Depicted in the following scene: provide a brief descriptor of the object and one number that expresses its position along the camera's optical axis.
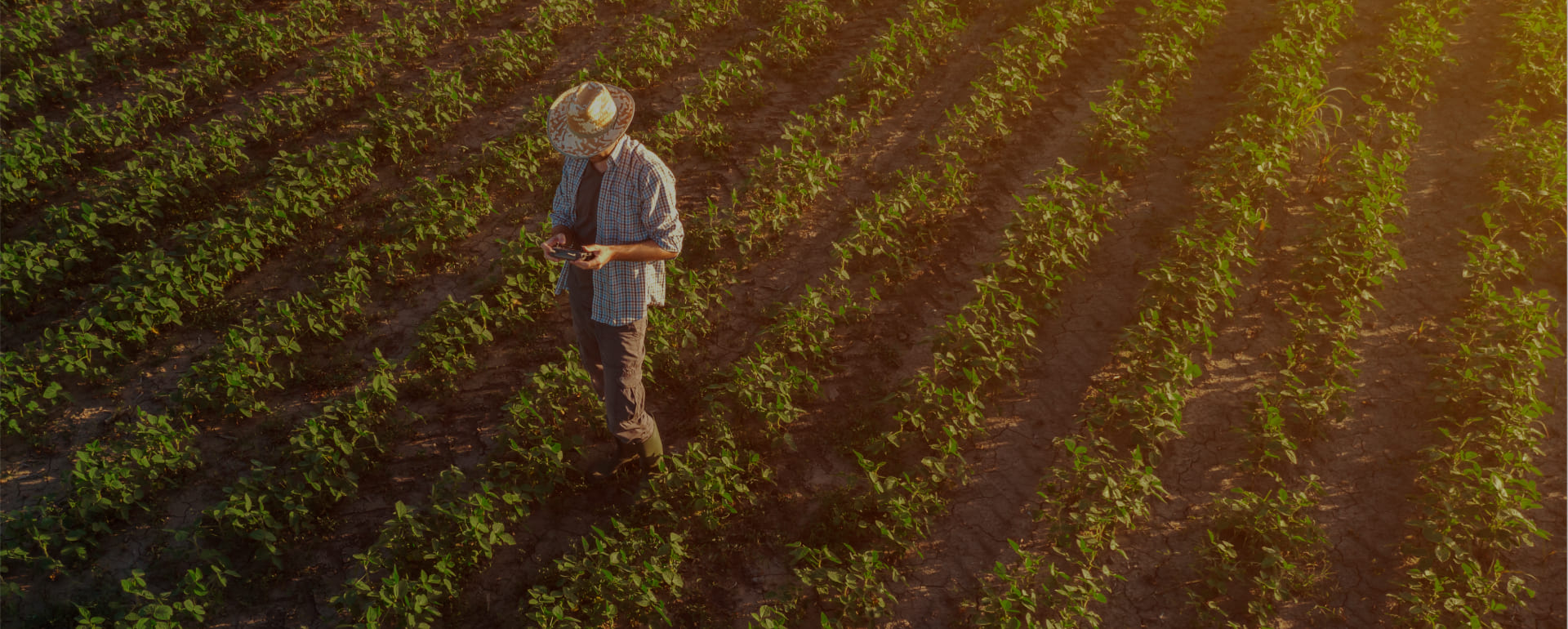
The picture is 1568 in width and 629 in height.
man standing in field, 3.80
